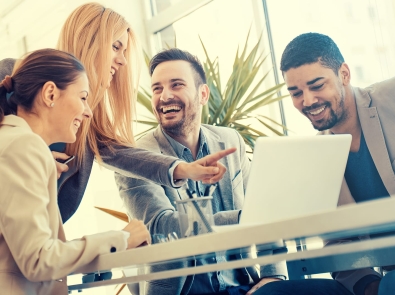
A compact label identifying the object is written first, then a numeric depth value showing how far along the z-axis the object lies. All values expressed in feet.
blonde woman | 6.74
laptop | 5.01
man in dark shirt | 7.80
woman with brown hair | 4.43
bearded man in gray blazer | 7.41
